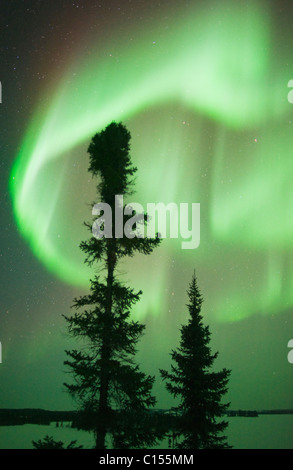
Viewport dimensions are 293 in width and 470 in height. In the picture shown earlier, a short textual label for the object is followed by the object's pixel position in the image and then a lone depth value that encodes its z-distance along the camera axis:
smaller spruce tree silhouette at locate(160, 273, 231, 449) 16.27
